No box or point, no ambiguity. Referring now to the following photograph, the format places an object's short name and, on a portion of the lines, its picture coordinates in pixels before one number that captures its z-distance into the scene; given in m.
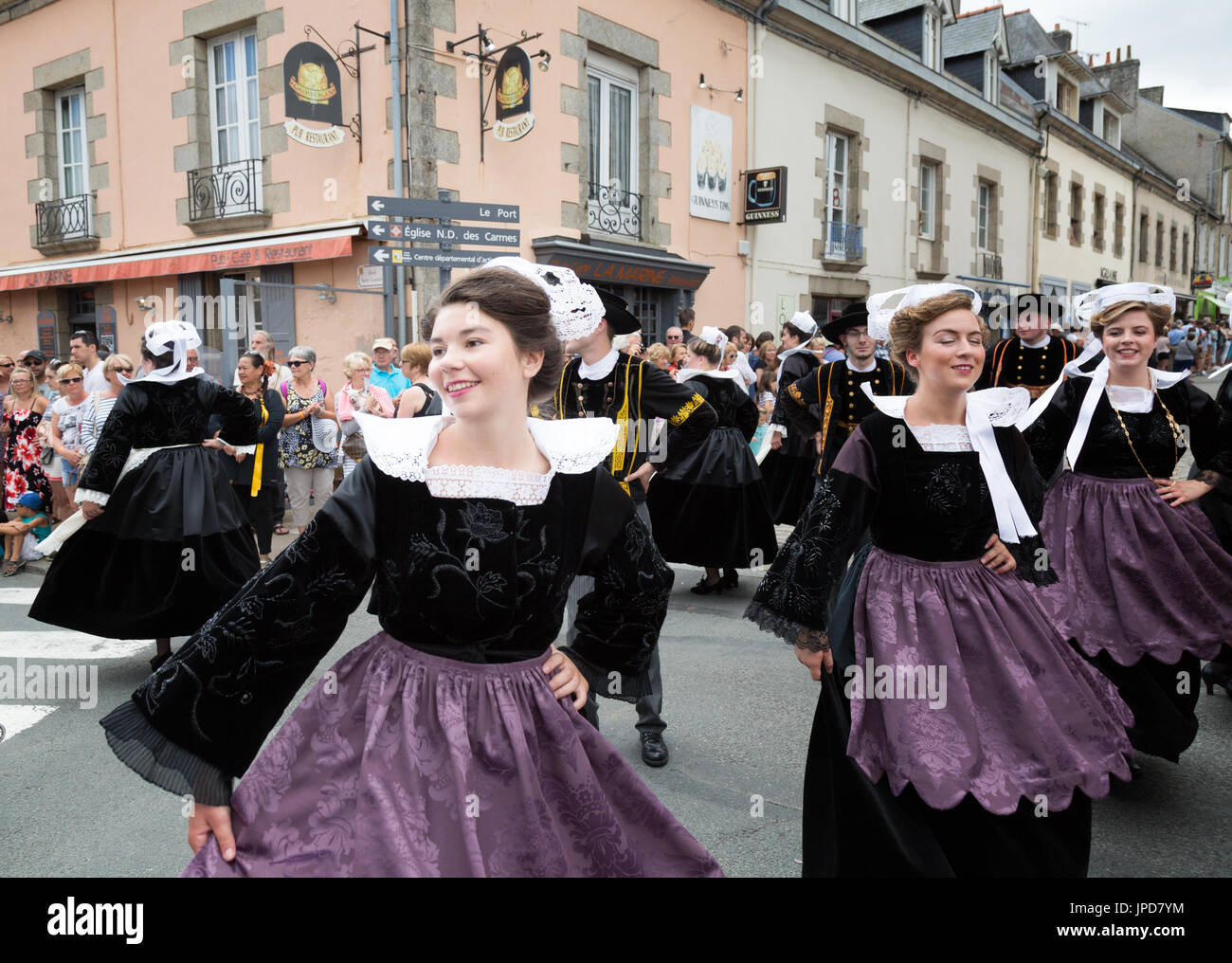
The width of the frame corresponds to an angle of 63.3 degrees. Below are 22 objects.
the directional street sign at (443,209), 9.20
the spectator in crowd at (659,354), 7.49
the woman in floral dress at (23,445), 8.73
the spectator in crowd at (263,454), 7.98
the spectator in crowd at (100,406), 7.34
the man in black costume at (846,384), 6.45
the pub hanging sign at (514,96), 11.63
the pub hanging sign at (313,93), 11.55
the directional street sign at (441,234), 9.29
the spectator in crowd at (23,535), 8.52
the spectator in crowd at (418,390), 7.05
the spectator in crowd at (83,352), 8.30
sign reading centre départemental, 9.47
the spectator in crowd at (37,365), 10.10
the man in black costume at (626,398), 4.77
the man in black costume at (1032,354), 6.68
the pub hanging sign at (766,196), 15.37
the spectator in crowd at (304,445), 8.67
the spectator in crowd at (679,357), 9.97
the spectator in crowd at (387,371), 9.45
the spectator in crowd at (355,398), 8.75
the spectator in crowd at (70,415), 8.45
